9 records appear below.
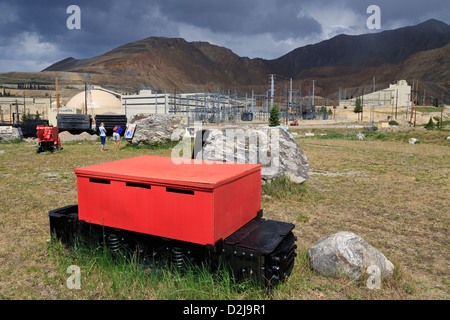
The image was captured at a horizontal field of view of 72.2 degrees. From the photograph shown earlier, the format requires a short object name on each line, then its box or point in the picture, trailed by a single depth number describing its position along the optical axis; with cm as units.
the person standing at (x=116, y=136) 1852
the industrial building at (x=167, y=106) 6900
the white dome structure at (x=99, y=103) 7757
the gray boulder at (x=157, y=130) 1973
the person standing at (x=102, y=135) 1777
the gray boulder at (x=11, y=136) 2388
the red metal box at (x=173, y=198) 339
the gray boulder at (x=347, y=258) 389
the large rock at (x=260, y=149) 859
